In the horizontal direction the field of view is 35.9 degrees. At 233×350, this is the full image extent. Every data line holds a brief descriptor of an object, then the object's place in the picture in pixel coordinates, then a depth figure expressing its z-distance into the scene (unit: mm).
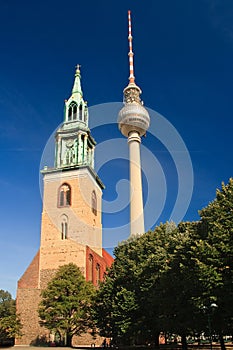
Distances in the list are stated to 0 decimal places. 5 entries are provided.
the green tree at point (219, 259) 20438
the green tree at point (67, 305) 35250
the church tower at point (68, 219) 45438
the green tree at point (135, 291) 29064
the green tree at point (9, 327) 38781
